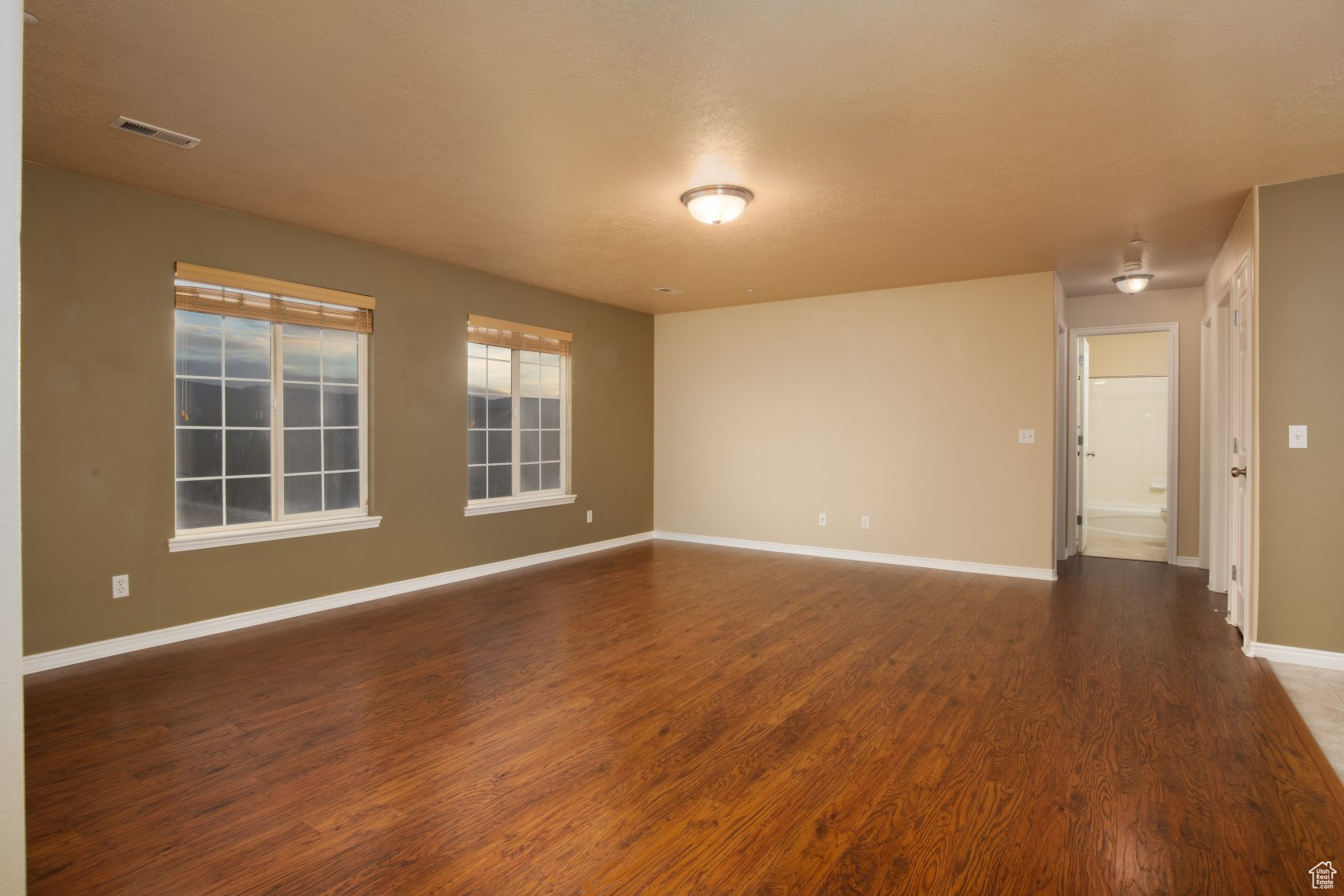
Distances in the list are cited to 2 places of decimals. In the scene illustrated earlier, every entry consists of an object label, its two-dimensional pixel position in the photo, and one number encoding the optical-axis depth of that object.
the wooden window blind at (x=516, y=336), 5.73
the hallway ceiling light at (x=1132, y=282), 5.46
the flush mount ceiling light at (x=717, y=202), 3.69
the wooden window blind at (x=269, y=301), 4.06
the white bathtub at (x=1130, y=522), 8.38
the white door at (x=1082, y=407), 6.93
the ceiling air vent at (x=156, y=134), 3.00
